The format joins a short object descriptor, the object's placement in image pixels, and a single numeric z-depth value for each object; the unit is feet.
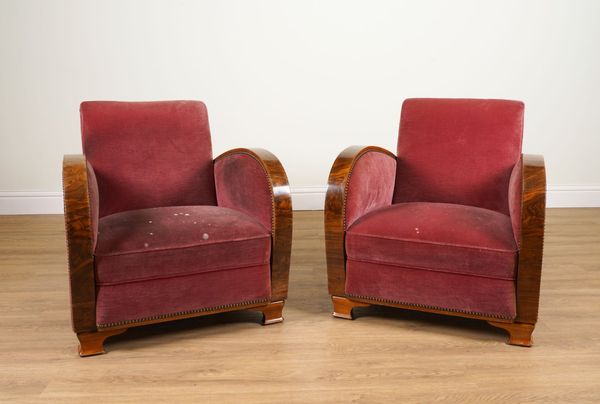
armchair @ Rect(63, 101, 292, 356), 7.06
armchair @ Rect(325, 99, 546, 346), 7.30
